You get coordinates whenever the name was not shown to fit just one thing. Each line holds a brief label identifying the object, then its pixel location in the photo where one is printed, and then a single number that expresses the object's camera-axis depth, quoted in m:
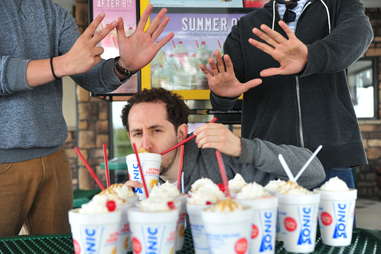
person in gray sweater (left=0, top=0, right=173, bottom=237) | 2.75
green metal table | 2.40
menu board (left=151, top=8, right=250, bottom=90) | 4.37
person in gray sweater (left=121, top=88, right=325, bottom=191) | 2.67
